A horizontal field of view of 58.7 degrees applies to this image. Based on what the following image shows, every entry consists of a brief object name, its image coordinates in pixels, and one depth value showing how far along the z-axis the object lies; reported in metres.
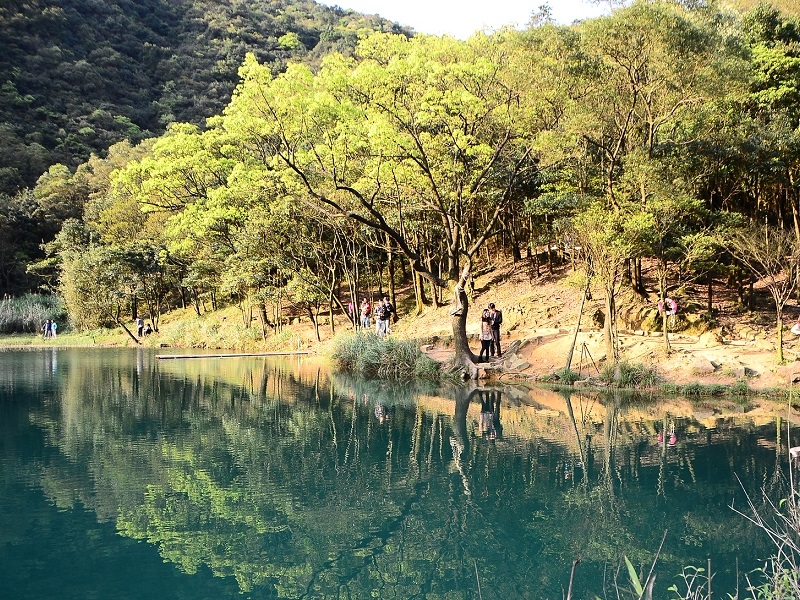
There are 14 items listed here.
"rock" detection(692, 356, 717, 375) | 16.41
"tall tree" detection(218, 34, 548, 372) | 16.52
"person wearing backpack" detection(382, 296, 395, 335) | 24.28
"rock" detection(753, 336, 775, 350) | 17.91
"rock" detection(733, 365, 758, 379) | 15.93
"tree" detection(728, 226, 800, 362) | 16.02
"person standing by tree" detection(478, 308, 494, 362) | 19.38
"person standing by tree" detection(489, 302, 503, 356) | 19.42
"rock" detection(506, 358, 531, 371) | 18.62
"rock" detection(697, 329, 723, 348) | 18.36
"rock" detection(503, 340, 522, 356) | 19.86
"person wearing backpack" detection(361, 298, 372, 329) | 26.75
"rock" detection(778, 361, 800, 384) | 15.26
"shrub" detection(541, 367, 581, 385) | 17.20
